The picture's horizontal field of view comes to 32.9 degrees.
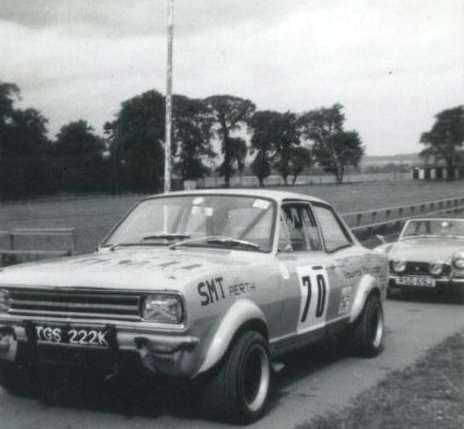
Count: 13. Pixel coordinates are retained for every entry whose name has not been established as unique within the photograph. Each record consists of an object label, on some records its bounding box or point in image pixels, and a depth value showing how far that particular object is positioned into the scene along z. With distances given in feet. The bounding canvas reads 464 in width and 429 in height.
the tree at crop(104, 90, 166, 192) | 259.80
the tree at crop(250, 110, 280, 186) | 308.60
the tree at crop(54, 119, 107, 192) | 261.65
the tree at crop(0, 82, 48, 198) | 236.02
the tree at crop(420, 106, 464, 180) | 355.77
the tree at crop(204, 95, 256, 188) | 292.98
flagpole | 55.16
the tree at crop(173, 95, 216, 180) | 259.80
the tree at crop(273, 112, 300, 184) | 320.29
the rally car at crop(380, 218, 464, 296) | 37.70
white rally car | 15.17
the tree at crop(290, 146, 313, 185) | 323.16
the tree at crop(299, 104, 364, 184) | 371.97
